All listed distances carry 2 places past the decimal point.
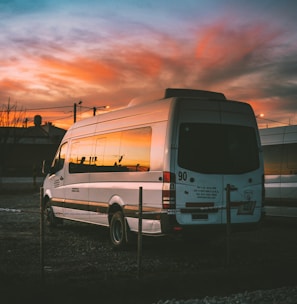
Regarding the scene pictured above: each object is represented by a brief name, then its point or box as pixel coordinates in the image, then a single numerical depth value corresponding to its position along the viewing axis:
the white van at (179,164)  9.95
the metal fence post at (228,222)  8.80
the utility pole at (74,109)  61.50
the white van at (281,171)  14.03
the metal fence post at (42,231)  7.77
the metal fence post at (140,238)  7.99
